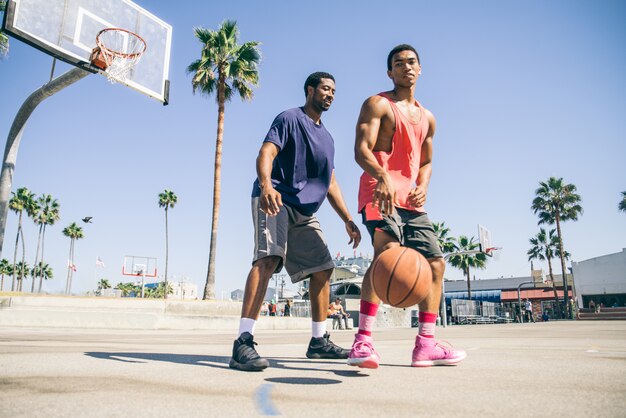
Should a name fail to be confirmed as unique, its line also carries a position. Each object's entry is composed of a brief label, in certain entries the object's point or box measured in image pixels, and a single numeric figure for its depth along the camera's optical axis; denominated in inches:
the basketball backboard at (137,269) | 1866.6
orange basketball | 107.4
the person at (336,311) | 854.5
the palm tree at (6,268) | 3127.5
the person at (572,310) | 1533.3
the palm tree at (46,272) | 3169.8
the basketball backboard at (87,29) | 345.4
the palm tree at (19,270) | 3118.4
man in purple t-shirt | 129.2
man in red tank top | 124.0
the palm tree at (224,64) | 945.5
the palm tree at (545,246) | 2084.2
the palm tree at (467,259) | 1791.3
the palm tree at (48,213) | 2133.4
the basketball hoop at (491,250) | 1085.6
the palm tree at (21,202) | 1963.6
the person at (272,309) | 1110.4
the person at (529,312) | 1372.4
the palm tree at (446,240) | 1758.1
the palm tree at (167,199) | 2030.8
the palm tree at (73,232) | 2389.3
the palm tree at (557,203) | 1780.3
